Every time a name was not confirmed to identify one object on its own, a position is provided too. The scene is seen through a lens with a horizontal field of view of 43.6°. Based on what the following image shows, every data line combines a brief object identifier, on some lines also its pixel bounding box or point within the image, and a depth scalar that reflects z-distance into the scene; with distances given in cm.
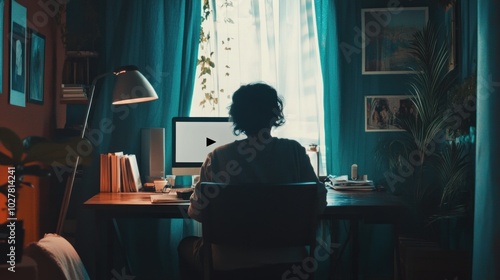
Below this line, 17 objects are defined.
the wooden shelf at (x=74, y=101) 395
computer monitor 369
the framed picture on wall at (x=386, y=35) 402
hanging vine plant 405
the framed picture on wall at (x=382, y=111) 402
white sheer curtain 405
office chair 213
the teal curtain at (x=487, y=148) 245
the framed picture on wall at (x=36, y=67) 352
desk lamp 336
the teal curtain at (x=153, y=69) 398
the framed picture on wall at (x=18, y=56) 319
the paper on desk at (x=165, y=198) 304
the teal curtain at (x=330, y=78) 397
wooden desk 296
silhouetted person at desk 233
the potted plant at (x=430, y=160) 324
